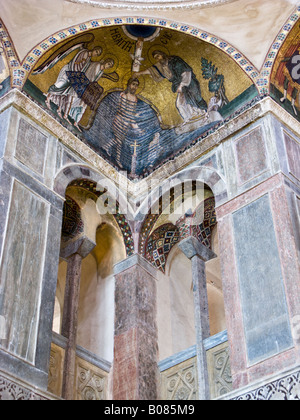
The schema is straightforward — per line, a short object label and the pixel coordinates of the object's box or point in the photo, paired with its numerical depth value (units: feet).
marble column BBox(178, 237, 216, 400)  30.84
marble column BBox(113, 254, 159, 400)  32.48
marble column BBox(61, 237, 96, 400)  30.94
